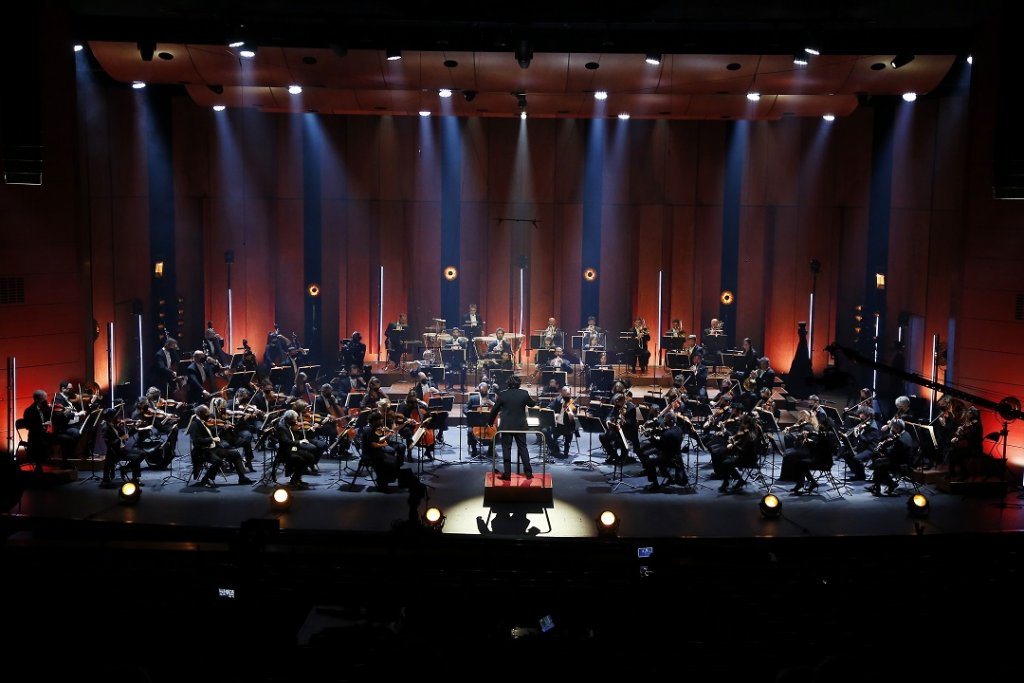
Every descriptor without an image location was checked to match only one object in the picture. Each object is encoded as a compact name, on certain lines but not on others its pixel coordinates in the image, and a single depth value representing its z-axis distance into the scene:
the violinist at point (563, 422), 15.28
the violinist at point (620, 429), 14.17
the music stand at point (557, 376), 17.16
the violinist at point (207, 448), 13.55
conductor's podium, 13.16
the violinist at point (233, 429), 13.89
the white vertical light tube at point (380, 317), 22.84
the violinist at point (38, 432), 13.77
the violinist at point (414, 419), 14.11
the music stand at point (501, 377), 17.00
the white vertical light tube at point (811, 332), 21.28
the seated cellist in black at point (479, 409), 15.03
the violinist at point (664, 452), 13.63
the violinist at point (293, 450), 13.63
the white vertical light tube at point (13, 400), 14.44
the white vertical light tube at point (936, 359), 16.70
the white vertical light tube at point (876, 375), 19.66
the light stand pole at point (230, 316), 21.66
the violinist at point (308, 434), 13.90
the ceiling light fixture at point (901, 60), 15.67
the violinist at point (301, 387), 17.44
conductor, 13.59
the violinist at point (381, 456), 13.51
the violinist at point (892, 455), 13.48
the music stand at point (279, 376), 17.17
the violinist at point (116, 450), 13.66
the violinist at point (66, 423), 14.04
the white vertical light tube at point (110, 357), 16.92
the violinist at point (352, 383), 16.64
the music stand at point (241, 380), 16.34
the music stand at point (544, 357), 18.56
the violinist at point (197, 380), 16.83
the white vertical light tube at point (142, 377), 18.23
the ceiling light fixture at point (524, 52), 15.36
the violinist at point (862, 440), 14.03
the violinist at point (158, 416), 14.14
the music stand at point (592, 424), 14.54
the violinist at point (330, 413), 14.71
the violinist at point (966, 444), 13.85
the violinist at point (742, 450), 13.62
